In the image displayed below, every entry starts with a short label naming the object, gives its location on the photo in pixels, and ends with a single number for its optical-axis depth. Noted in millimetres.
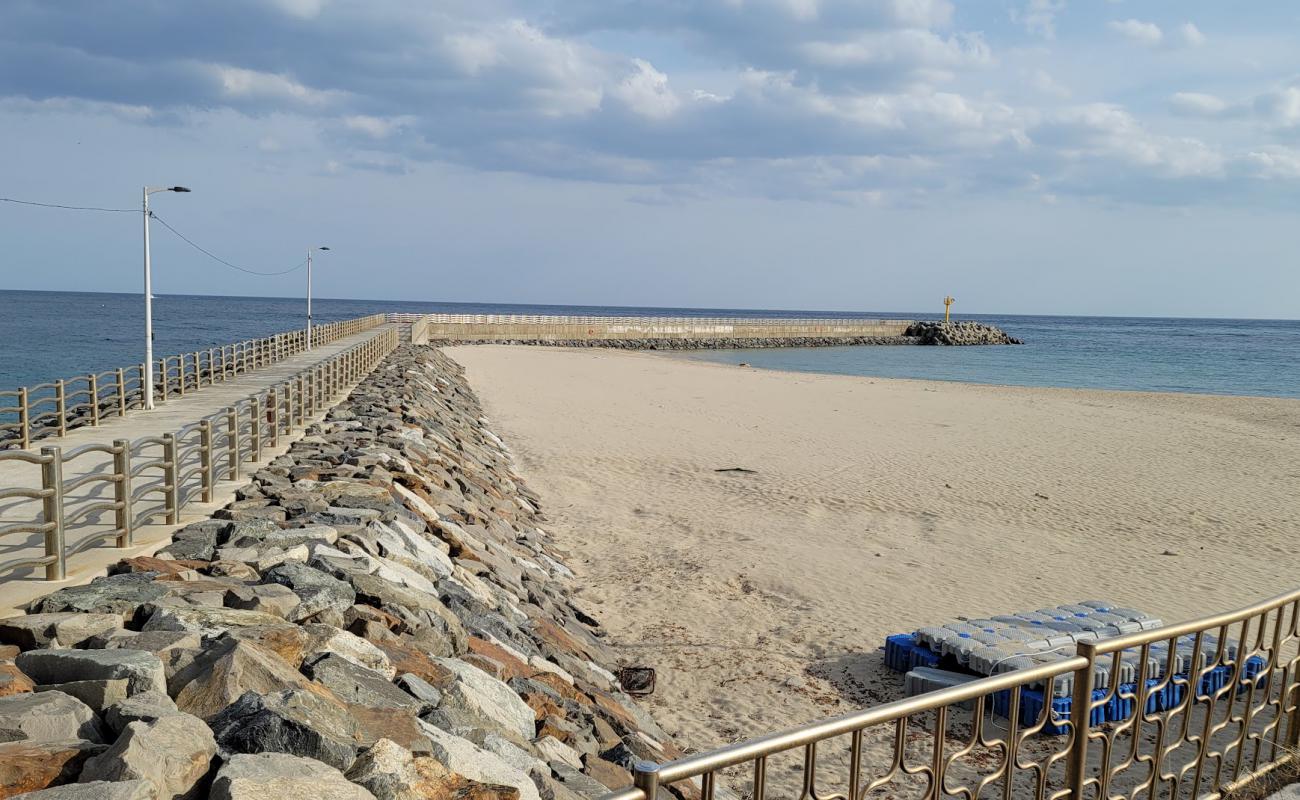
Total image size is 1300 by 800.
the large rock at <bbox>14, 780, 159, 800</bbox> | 2861
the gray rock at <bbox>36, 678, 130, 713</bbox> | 3740
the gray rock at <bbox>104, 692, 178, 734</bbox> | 3551
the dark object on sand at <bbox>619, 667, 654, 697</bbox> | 7680
